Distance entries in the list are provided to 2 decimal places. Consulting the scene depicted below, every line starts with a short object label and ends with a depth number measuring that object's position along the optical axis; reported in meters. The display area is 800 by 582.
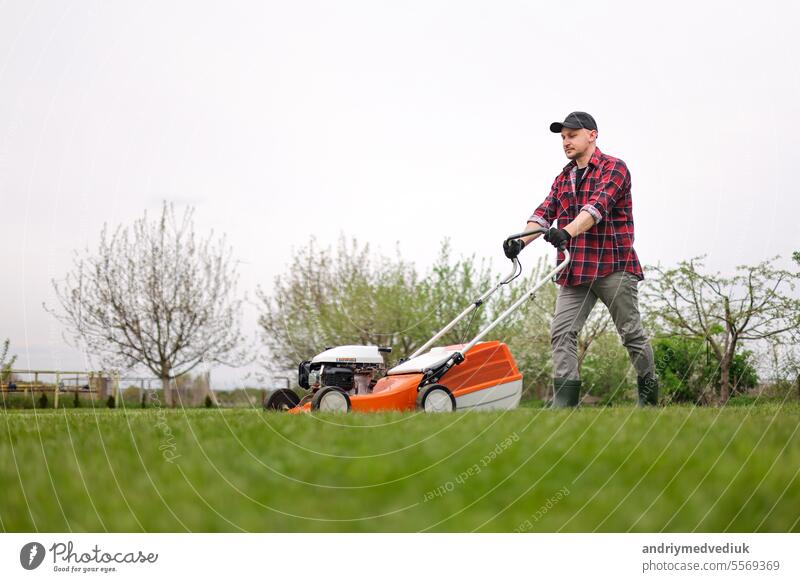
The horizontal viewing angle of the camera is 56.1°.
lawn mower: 5.14
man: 5.17
